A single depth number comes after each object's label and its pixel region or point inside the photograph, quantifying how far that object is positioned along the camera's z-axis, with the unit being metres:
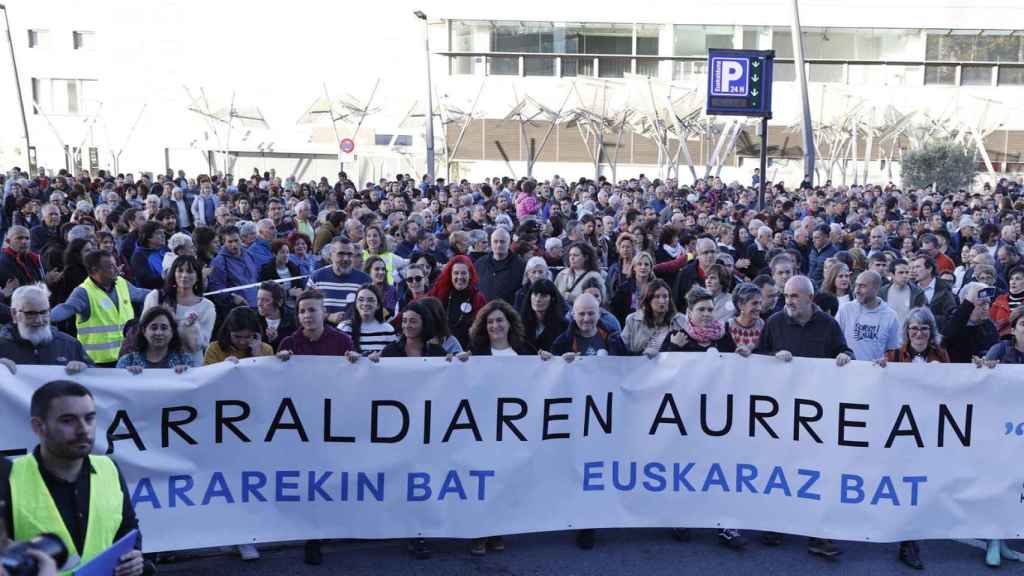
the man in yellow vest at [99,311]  7.79
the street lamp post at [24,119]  36.81
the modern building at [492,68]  51.25
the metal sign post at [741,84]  15.83
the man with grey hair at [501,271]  10.13
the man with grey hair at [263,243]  10.69
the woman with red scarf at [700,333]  7.00
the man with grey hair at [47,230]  12.48
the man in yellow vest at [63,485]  3.78
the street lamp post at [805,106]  23.88
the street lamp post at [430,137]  35.31
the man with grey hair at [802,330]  7.02
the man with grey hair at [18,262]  9.30
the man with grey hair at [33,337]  6.14
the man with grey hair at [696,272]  10.10
